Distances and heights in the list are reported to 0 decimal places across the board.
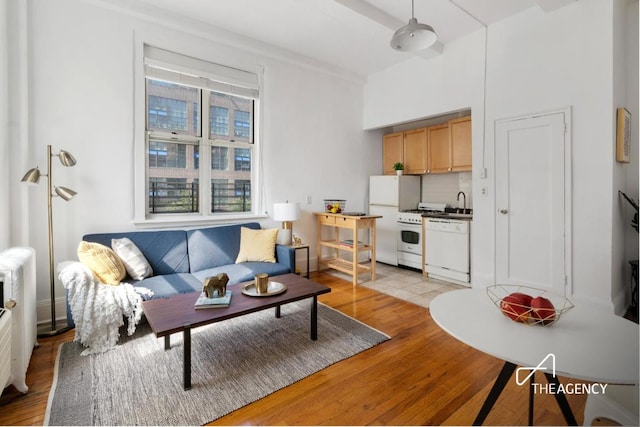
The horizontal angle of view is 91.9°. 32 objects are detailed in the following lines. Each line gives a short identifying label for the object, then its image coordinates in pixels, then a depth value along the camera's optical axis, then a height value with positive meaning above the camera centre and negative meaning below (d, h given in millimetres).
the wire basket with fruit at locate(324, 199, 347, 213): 4484 +64
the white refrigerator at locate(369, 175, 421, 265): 4875 +105
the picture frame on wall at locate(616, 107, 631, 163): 2869 +690
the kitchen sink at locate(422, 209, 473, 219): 4004 -80
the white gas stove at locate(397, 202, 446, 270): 4523 -390
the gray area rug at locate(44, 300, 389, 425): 1674 -1063
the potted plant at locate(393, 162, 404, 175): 4957 +661
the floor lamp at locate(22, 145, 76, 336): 2588 +114
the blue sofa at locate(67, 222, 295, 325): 2883 -500
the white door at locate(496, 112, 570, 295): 3158 +79
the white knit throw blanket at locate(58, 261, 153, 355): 2238 -727
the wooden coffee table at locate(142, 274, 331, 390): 1856 -672
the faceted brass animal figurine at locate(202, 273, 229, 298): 2227 -552
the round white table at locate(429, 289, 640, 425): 893 -447
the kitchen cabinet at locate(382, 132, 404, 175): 5176 +1014
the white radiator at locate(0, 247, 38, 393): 1742 -595
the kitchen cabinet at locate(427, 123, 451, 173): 4473 +888
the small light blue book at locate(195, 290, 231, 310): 2100 -636
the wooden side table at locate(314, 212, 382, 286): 4008 -485
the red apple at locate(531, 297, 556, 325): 1115 -372
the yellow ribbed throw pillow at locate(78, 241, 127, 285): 2488 -424
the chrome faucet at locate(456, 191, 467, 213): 4593 +155
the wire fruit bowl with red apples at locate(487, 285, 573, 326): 1127 -380
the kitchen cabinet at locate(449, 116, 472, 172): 4203 +909
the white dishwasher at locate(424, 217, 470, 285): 3935 -535
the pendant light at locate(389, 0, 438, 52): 2438 +1395
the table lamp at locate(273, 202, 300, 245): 3965 -33
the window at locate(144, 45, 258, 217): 3480 +923
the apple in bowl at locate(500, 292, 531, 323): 1153 -374
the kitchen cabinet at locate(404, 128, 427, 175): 4781 +920
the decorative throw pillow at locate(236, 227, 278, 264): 3512 -410
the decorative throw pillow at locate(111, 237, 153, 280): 2789 -443
